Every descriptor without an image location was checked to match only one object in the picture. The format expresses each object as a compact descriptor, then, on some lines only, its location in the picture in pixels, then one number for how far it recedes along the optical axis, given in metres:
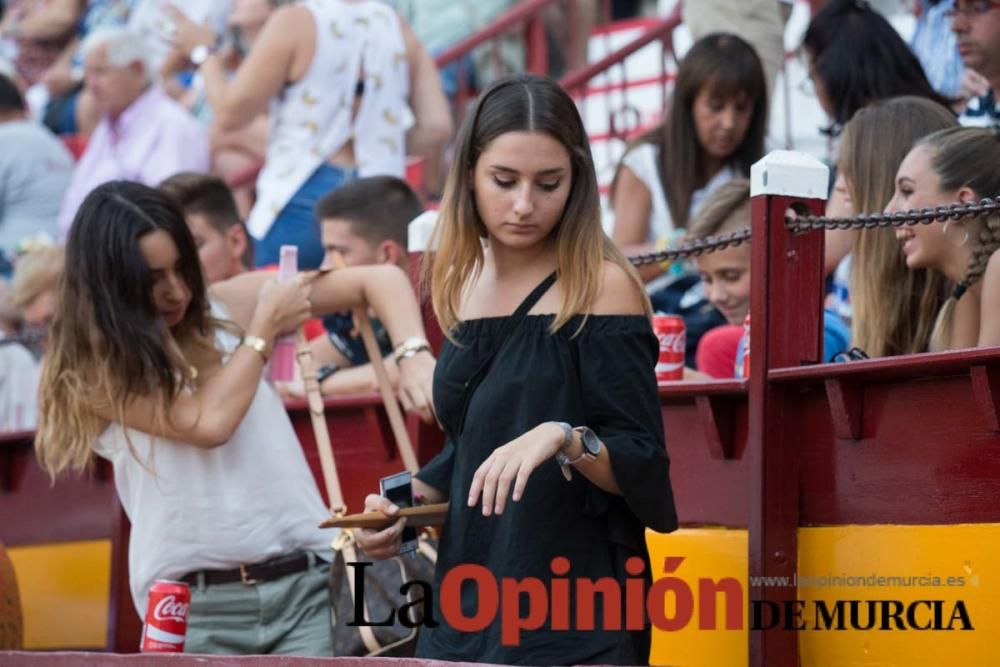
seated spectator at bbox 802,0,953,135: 13.68
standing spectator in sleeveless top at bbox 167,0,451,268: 15.90
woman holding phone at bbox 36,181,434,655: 10.30
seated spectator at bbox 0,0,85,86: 26.72
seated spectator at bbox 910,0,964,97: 15.45
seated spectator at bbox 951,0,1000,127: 12.77
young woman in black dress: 7.68
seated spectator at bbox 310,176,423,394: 13.13
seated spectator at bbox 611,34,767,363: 14.27
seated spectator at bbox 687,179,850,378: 12.25
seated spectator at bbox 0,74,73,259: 20.56
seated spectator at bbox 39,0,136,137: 25.09
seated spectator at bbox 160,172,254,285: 14.05
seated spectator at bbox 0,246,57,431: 16.78
